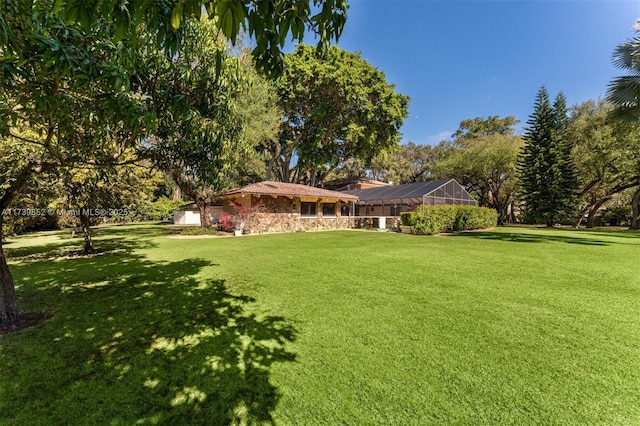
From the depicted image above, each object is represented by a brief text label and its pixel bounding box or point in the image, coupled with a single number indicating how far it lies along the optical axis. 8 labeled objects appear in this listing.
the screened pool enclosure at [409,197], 20.50
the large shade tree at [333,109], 22.17
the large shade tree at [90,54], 1.43
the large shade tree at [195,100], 3.82
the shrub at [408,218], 16.91
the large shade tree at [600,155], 19.91
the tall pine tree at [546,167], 24.64
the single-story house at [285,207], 18.14
